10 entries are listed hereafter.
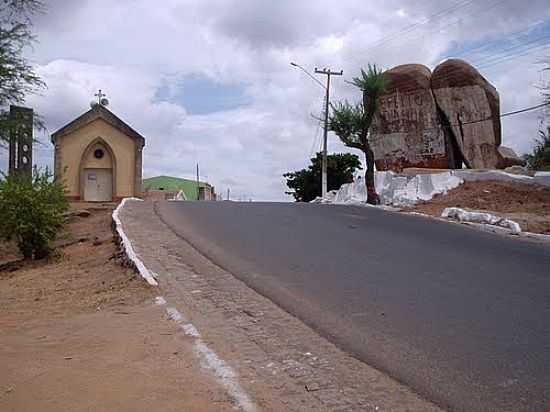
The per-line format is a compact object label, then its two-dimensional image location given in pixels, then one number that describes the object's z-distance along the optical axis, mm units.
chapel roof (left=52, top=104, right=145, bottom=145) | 41812
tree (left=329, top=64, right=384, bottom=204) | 30391
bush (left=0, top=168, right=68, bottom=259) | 16188
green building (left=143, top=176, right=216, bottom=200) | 71750
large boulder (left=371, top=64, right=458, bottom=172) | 34375
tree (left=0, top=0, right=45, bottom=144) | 14357
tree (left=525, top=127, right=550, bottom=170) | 36250
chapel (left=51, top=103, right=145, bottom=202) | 41906
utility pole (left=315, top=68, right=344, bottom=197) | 40522
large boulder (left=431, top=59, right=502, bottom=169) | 33562
